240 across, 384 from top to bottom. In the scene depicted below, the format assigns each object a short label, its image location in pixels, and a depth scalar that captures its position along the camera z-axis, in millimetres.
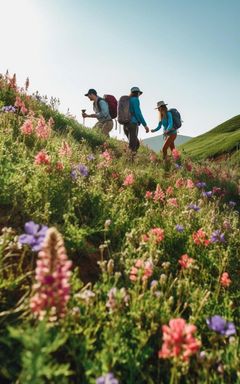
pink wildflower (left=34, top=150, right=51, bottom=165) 5348
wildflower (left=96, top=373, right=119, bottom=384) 2121
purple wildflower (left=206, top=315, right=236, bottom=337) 2713
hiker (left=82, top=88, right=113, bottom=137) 14570
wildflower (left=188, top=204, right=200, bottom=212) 6035
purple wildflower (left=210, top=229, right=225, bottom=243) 5004
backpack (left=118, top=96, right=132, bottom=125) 13453
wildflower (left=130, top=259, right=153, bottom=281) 3426
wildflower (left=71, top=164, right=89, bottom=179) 5742
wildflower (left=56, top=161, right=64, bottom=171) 5652
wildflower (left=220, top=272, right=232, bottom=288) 3934
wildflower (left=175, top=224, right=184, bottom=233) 5156
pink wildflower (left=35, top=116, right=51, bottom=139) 7246
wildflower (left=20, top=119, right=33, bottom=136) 7003
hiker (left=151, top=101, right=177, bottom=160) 14273
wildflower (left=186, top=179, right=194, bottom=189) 8062
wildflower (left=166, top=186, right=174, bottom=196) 7309
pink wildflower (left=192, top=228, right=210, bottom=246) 5086
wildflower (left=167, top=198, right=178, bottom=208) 6490
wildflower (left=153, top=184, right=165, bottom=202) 6792
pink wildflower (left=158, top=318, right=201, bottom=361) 2322
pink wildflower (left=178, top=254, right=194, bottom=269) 3975
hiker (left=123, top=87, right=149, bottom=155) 13460
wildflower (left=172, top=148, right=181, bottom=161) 12864
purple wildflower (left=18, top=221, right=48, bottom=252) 2795
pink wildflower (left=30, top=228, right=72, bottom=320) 2066
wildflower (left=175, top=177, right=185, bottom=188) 8364
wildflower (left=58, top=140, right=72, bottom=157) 6320
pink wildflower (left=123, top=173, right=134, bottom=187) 6991
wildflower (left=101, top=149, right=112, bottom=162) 8227
